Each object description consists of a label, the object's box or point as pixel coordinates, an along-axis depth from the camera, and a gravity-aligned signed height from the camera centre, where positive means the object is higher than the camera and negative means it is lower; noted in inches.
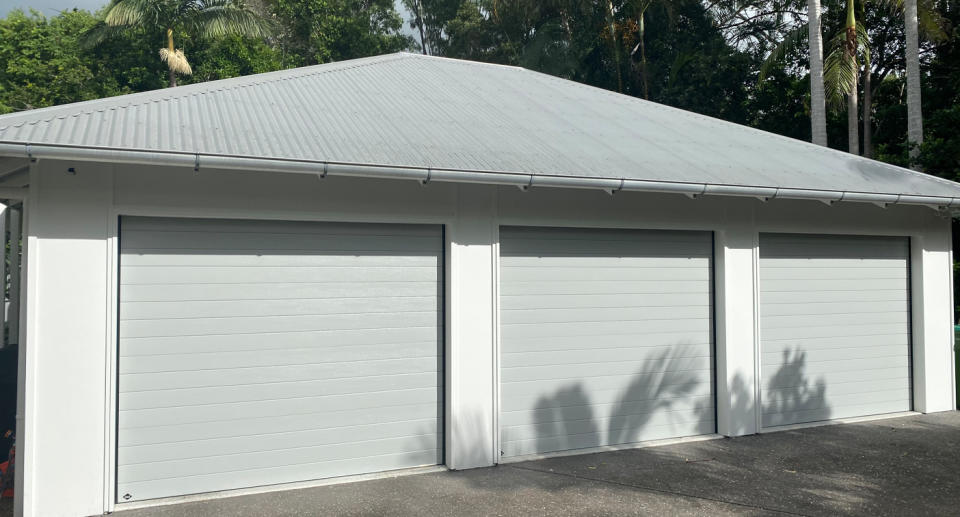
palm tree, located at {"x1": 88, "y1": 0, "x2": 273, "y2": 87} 957.2 +345.6
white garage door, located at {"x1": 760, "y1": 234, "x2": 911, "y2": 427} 334.6 -22.8
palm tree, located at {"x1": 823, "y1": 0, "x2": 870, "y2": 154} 625.9 +182.8
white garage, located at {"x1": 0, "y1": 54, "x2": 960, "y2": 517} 222.4 -1.9
